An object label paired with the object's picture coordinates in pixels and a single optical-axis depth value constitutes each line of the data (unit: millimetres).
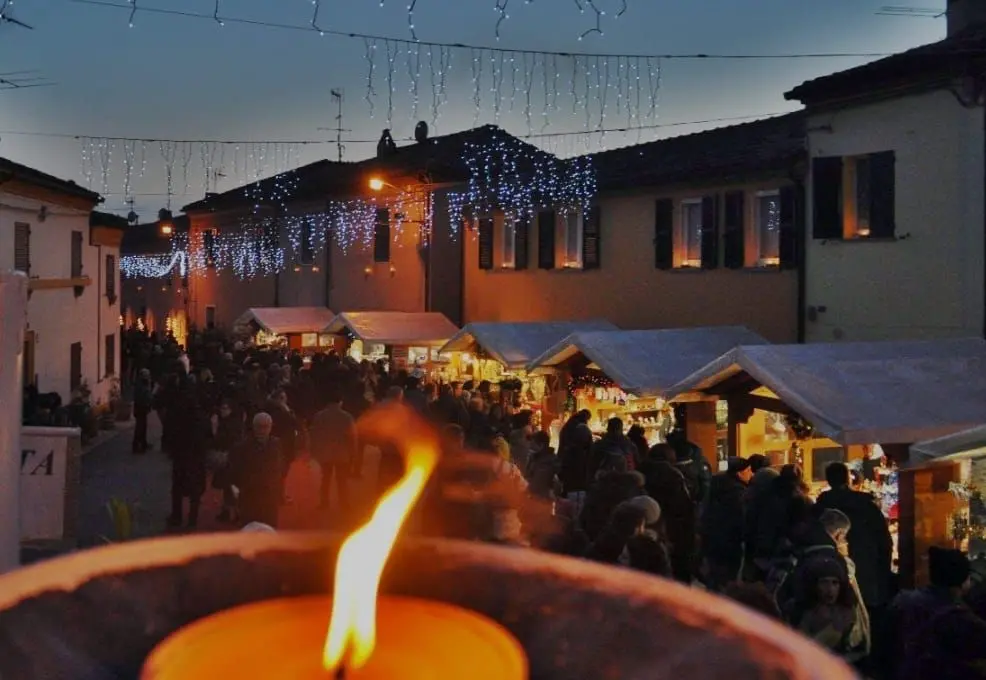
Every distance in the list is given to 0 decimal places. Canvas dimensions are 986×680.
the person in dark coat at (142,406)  18016
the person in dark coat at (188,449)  12258
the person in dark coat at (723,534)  8422
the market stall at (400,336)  22578
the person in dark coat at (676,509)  8953
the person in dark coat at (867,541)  8055
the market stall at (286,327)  28969
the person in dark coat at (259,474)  10469
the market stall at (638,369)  13227
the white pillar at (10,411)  5945
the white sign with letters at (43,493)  8148
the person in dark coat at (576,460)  10836
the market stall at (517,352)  16797
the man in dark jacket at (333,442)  12914
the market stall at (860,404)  9000
